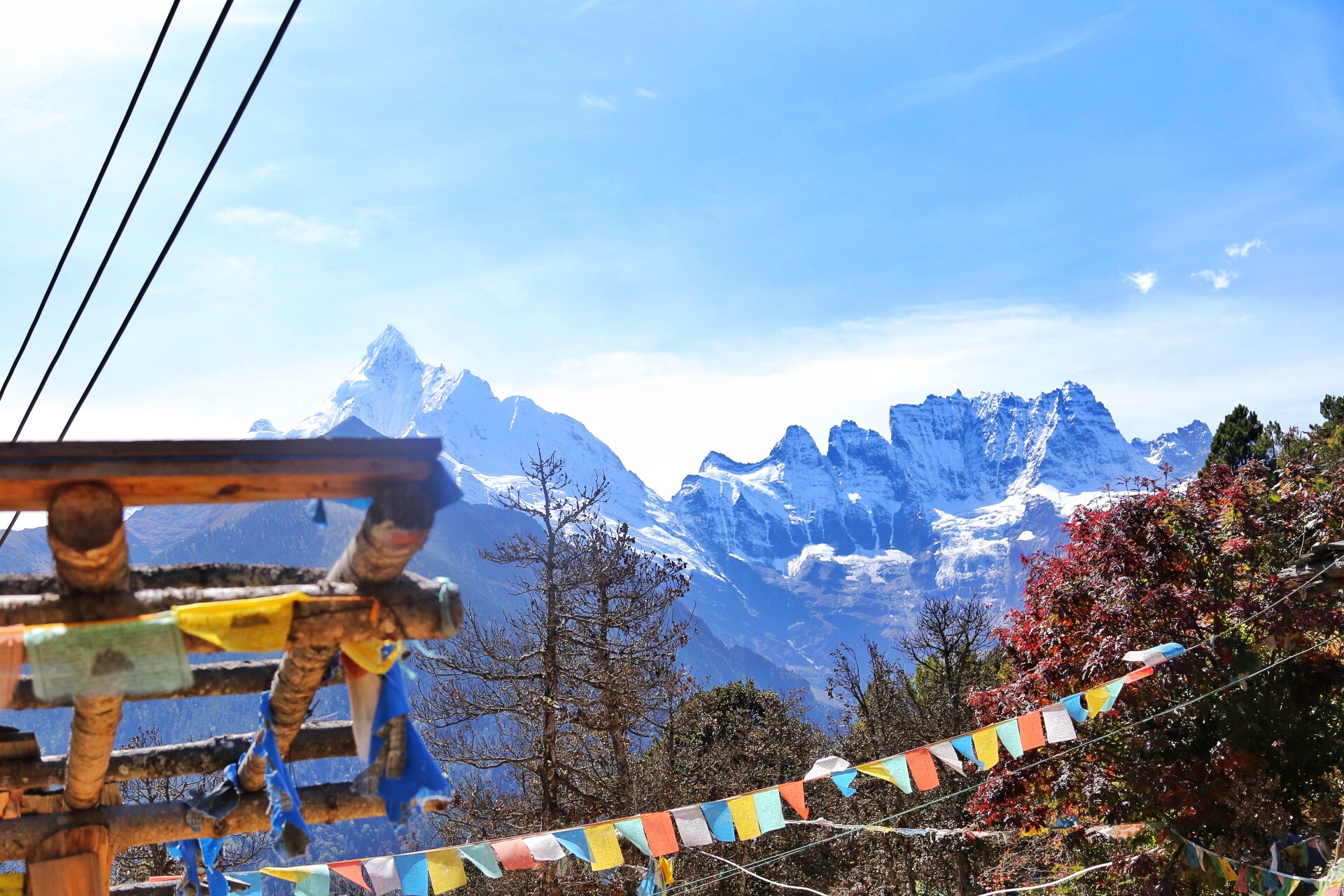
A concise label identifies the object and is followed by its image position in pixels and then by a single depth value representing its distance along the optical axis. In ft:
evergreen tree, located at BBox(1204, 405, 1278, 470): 105.81
